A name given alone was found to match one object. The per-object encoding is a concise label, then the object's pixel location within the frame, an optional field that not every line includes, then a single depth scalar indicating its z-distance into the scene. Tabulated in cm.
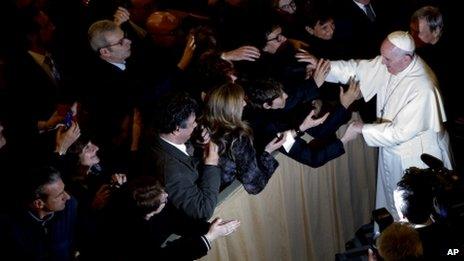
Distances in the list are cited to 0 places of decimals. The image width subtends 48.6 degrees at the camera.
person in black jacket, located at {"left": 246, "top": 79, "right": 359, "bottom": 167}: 441
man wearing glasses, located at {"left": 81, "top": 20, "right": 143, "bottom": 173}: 512
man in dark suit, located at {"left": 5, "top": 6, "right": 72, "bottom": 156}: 490
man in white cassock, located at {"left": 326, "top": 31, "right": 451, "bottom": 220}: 476
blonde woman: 391
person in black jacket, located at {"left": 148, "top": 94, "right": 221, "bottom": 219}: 368
